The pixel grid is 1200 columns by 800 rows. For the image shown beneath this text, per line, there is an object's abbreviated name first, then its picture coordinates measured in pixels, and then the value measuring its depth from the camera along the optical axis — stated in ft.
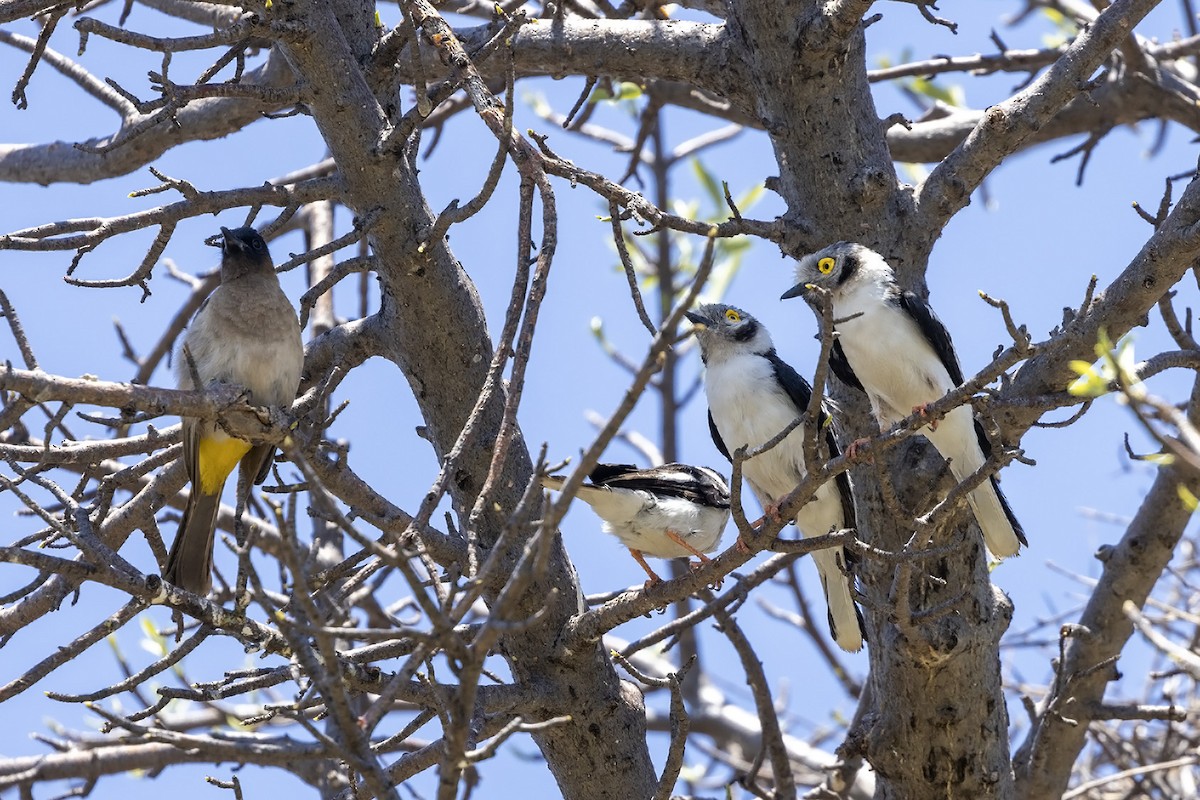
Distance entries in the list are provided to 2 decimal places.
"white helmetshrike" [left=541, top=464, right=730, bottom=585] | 40.01
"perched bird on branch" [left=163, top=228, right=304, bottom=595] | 31.99
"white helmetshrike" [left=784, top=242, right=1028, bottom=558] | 34.53
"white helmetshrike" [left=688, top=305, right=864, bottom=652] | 37.32
